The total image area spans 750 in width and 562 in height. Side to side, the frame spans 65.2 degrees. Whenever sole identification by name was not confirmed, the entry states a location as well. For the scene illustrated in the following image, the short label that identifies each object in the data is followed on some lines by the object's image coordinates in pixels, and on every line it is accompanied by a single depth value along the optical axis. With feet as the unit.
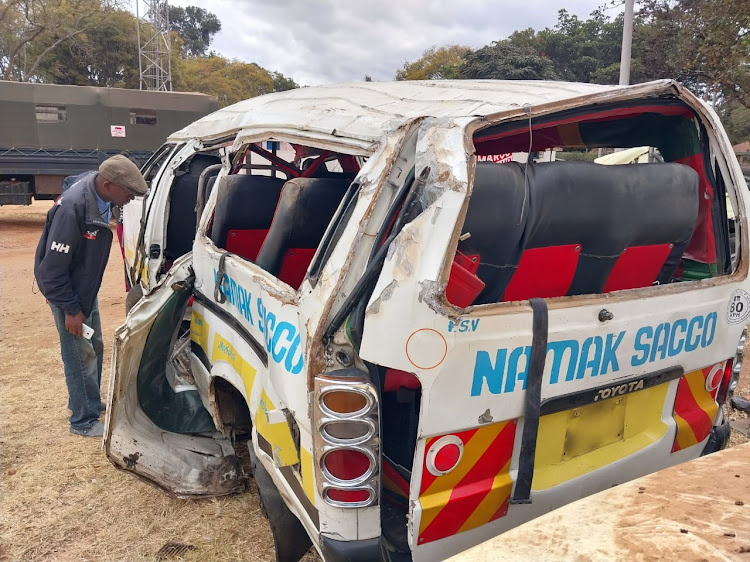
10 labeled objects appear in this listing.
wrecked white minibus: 5.38
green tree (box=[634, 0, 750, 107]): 28.40
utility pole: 33.98
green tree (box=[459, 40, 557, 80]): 94.63
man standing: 11.35
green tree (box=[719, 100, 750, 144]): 98.84
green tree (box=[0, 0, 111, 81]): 87.35
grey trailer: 42.06
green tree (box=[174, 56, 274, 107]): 132.57
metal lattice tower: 81.51
